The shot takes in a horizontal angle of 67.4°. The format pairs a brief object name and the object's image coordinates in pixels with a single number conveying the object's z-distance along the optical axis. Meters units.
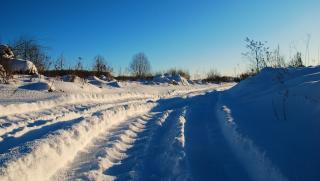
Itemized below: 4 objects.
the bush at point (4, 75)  7.51
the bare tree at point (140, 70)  25.04
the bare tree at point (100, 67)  16.24
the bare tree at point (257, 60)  9.56
